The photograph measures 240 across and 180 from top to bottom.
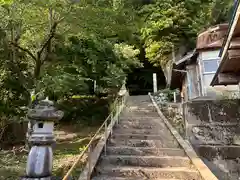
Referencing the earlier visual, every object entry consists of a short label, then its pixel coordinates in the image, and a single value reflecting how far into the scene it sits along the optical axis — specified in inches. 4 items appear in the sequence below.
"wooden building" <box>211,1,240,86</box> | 131.2
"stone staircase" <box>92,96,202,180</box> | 163.4
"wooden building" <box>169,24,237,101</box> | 351.3
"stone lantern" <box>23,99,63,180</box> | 102.5
